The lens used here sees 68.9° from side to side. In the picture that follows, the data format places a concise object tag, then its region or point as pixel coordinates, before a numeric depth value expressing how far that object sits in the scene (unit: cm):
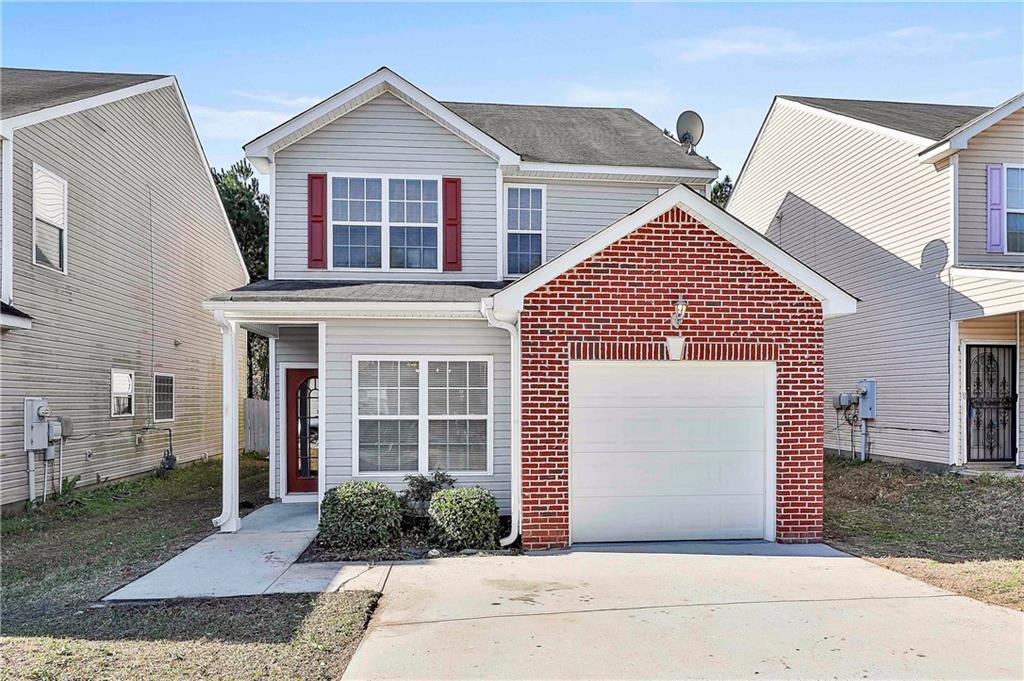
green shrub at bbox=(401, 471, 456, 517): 961
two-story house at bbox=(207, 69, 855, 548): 858
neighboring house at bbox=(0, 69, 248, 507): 1048
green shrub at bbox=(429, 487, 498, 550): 848
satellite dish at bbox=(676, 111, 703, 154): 1327
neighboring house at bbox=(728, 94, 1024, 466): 1280
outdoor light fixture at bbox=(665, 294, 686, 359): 853
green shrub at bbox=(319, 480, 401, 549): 852
